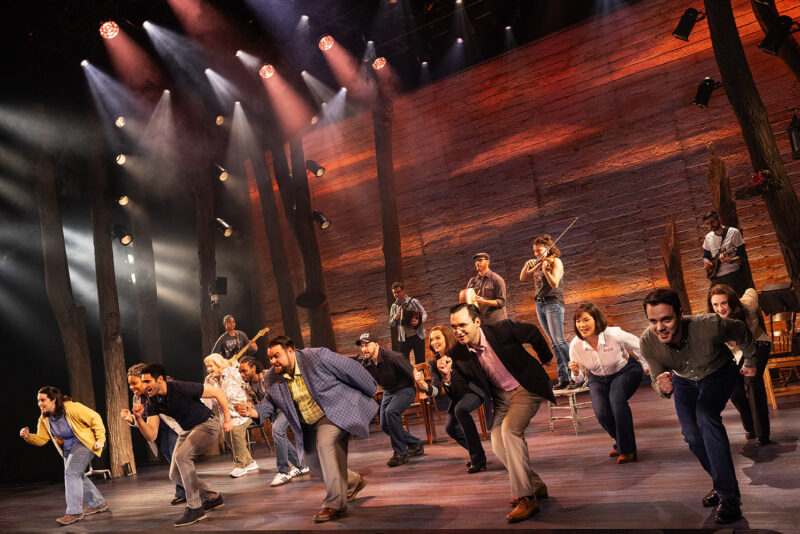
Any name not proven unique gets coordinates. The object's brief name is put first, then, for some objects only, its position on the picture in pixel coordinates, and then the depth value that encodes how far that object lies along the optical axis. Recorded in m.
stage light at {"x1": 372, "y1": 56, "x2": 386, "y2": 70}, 10.97
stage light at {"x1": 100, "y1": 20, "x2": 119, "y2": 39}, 9.98
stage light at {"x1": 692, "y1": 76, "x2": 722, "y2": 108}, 8.43
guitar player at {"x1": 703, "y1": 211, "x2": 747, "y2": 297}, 7.04
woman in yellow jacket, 6.71
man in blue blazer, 4.80
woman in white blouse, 5.04
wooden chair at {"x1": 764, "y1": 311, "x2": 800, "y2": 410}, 6.27
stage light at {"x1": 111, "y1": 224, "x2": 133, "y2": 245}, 12.24
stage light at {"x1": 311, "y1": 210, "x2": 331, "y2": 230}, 11.91
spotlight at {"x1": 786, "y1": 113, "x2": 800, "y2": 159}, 8.15
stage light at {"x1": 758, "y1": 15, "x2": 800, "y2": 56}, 7.61
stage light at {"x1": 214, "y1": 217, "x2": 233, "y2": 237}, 12.20
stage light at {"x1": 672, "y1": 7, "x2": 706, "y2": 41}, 8.07
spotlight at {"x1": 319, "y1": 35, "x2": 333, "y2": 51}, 10.46
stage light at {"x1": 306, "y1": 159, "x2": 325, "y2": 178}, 12.11
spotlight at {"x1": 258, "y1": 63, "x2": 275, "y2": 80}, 11.29
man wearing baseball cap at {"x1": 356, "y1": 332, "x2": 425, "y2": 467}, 6.86
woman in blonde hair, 8.05
